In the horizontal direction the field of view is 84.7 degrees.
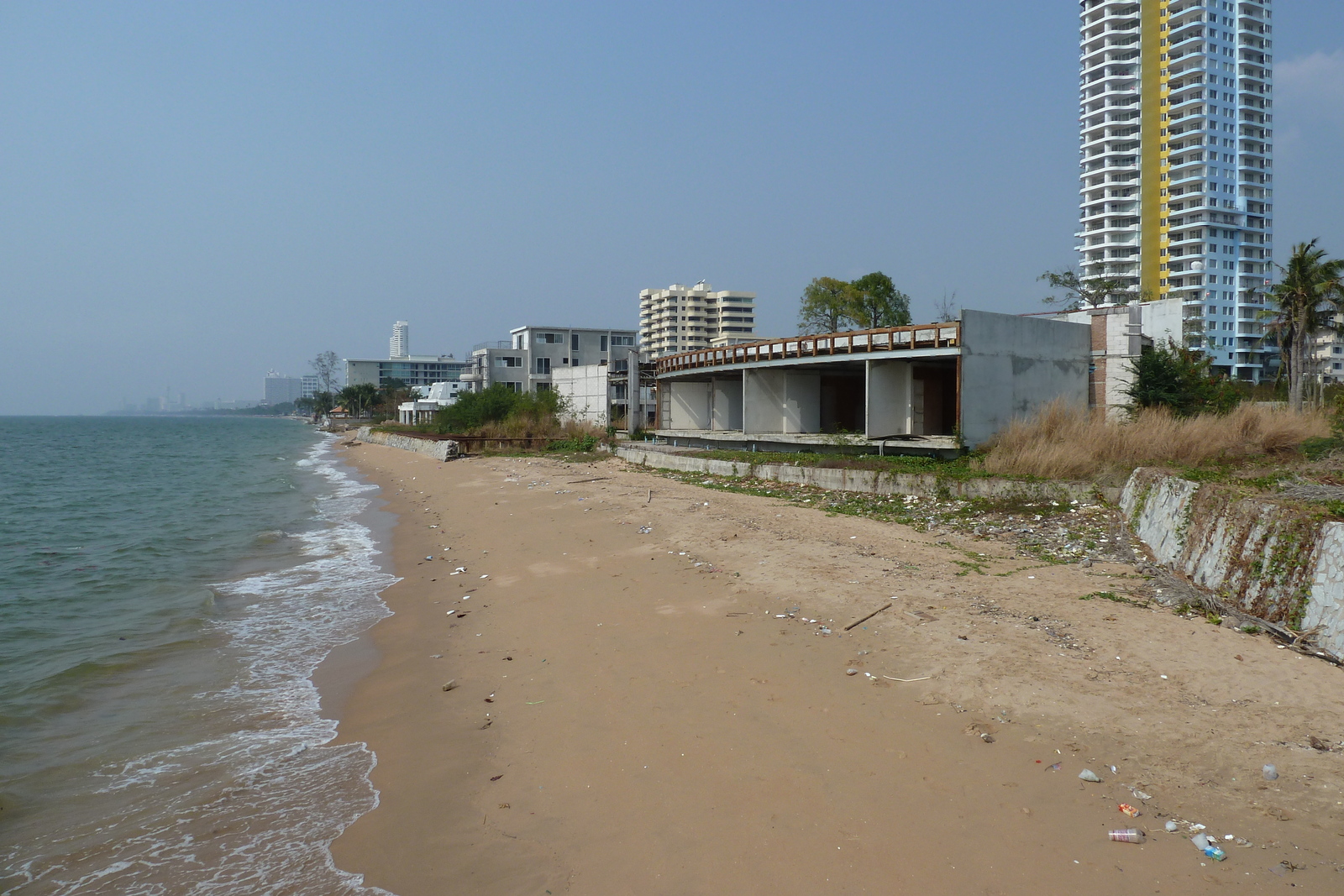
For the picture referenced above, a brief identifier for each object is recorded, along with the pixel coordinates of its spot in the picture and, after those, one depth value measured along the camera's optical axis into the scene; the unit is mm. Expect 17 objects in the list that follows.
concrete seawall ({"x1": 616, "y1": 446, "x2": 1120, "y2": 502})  13484
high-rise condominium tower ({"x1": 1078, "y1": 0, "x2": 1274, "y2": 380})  83750
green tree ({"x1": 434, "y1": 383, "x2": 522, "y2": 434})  41875
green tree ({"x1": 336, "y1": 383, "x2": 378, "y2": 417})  120250
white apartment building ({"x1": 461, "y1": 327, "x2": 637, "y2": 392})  68750
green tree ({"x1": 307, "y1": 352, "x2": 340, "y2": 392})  151250
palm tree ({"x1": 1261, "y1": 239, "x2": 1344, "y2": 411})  34750
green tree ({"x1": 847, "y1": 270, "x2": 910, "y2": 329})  42844
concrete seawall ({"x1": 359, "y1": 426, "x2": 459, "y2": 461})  37094
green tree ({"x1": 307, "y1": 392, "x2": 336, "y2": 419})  139000
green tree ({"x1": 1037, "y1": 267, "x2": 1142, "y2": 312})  47625
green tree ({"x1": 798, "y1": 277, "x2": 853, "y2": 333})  43250
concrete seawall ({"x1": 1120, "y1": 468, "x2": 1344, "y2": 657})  6453
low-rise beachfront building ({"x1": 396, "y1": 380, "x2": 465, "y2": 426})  83625
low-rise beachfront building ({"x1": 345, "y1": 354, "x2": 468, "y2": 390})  156125
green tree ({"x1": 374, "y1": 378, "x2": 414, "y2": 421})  112938
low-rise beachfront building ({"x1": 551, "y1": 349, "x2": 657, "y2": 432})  35969
